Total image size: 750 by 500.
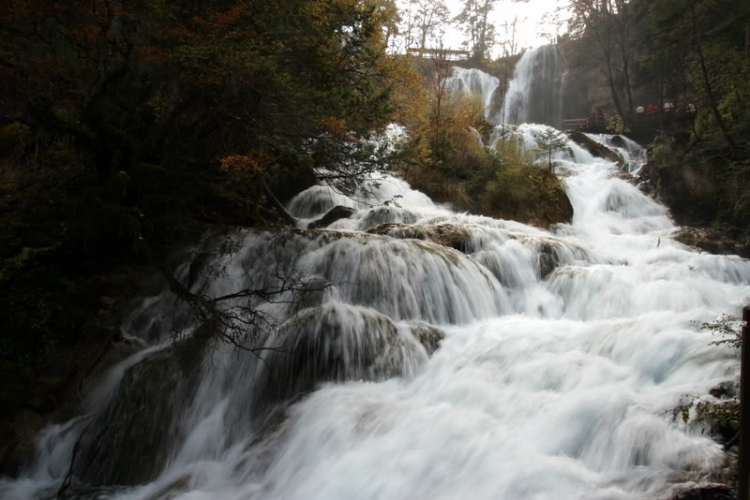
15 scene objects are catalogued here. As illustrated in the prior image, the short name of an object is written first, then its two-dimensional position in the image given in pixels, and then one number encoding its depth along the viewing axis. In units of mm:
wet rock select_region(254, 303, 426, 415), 5371
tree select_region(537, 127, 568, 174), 13607
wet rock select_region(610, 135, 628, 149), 20016
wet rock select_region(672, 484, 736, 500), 2713
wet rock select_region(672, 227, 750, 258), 10030
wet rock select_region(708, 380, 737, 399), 3719
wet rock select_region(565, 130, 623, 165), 17859
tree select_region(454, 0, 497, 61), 38562
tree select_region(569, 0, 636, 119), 23047
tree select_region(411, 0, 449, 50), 30812
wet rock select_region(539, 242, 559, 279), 8477
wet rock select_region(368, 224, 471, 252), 8711
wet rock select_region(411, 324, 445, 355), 5944
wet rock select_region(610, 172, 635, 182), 14953
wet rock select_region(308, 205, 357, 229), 10430
